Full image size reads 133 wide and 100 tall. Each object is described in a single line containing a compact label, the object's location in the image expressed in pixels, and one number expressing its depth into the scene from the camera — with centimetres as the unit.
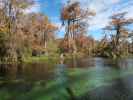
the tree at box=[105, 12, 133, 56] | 2309
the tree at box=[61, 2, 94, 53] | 2102
